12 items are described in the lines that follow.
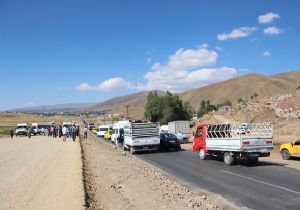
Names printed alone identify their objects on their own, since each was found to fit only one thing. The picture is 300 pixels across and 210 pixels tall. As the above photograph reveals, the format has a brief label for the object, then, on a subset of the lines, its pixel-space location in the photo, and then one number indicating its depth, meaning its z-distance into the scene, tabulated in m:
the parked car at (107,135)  63.72
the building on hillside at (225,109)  77.45
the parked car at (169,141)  34.62
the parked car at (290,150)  23.42
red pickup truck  21.75
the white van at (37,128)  81.16
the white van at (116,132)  44.88
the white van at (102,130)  71.57
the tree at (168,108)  92.75
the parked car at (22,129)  73.97
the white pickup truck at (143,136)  32.62
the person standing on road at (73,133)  48.96
